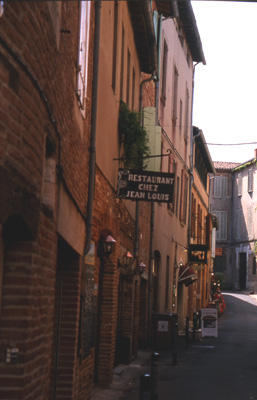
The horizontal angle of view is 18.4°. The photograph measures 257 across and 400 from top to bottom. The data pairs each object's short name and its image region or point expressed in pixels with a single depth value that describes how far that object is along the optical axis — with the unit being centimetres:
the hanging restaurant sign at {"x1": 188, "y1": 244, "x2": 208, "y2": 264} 3200
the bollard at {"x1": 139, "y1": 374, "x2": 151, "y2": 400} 812
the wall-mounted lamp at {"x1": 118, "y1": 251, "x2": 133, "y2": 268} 1485
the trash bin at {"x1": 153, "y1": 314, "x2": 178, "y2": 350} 2078
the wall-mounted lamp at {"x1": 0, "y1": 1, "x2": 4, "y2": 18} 428
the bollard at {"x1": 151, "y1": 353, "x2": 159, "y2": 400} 912
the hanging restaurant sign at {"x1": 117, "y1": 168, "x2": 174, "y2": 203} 1302
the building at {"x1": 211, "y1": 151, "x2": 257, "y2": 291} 6669
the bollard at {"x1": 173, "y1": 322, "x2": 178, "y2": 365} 1717
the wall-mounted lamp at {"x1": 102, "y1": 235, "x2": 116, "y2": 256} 1187
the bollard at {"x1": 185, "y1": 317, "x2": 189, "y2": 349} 2130
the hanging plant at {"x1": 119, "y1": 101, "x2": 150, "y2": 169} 1388
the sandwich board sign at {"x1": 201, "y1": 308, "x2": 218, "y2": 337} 2459
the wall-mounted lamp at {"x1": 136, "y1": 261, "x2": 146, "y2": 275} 1808
